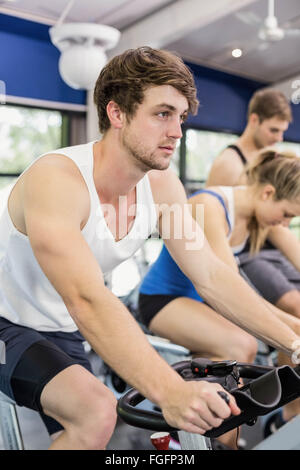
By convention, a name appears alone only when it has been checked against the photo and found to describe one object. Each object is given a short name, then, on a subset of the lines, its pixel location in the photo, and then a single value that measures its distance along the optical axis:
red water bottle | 1.17
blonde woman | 1.70
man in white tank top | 0.85
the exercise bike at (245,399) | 0.76
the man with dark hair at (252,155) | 2.23
